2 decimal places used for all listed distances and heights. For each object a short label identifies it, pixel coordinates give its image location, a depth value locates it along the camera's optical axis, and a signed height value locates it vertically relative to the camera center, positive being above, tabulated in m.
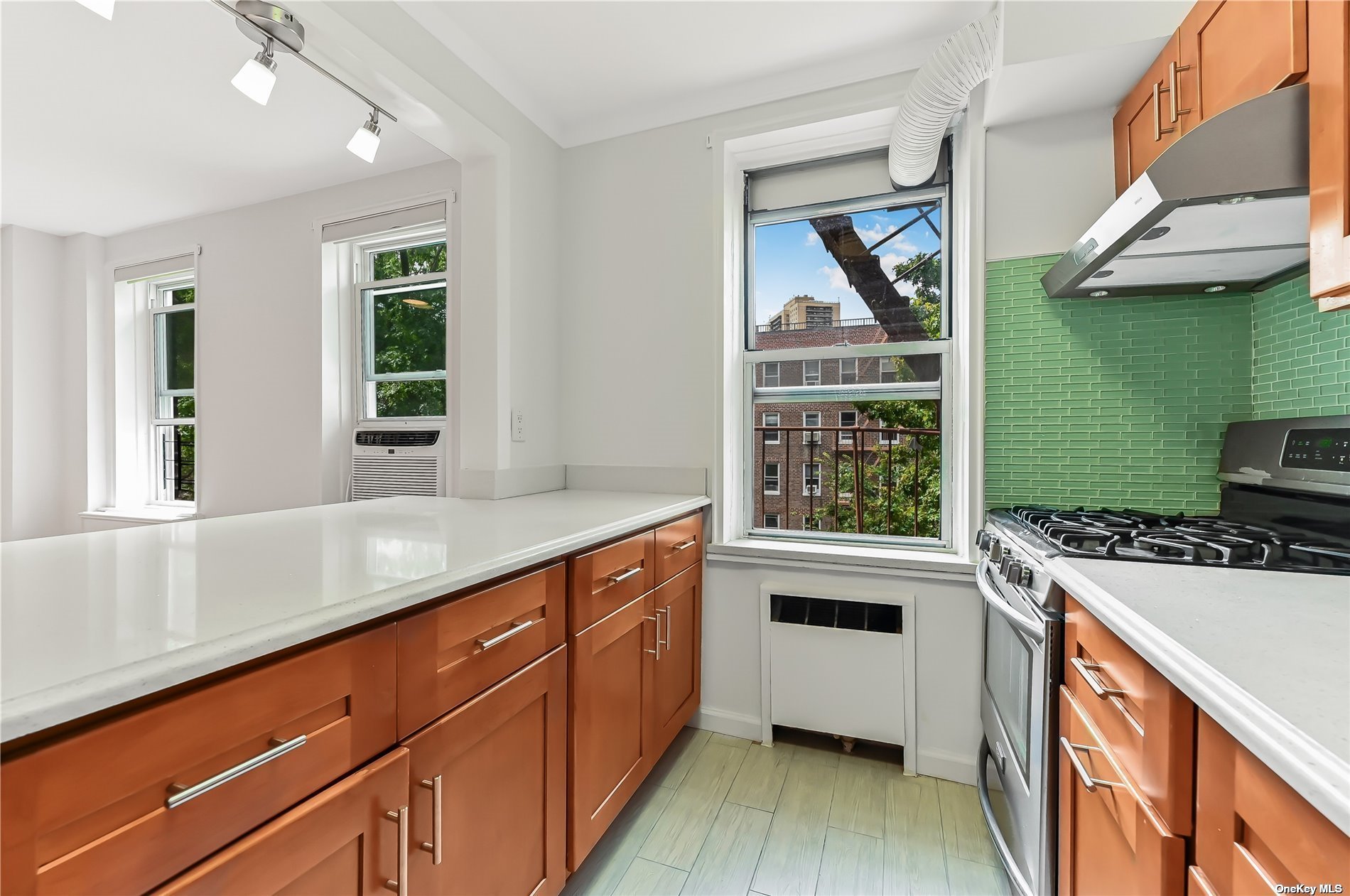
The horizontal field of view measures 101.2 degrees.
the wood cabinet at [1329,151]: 0.86 +0.46
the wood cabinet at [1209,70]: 1.00 +0.82
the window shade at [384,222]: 2.63 +1.08
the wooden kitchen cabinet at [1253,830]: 0.51 -0.40
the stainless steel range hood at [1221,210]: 0.93 +0.44
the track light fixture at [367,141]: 1.66 +0.91
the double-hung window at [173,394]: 3.57 +0.30
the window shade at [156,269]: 3.33 +1.06
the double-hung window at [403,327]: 2.80 +0.59
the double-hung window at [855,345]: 2.15 +0.40
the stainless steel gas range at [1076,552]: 1.15 -0.23
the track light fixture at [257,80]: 1.33 +0.87
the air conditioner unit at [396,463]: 2.70 -0.11
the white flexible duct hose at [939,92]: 1.59 +1.07
